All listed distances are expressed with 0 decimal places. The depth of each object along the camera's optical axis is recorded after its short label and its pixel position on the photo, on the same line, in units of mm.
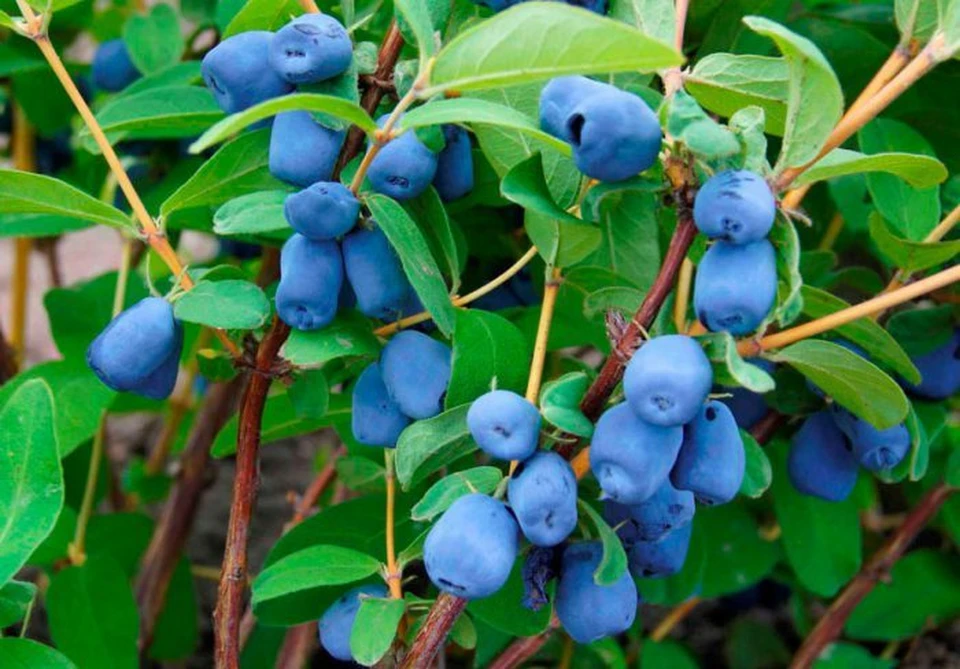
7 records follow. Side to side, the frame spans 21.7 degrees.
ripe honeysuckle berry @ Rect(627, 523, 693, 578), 447
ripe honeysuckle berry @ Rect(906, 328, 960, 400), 505
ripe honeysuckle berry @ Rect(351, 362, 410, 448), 437
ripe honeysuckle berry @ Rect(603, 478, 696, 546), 421
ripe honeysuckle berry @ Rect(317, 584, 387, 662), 453
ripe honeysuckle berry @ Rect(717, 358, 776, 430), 497
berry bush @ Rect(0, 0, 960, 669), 389
